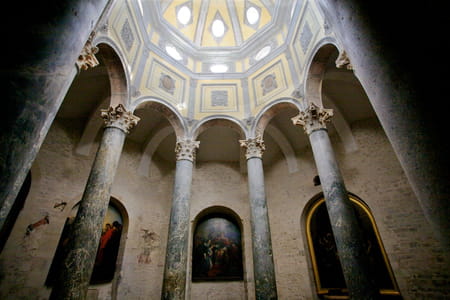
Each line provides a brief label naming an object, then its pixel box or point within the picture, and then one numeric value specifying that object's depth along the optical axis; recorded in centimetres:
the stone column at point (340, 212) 449
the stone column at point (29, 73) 110
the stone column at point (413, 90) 112
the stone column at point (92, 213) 420
